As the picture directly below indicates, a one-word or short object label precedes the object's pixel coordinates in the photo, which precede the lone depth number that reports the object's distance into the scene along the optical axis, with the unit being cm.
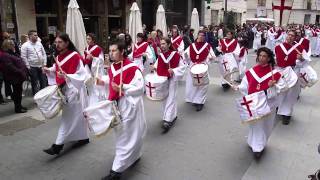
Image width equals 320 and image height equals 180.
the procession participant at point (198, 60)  816
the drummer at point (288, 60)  693
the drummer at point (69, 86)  530
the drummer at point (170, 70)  678
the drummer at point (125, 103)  456
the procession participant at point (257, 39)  2339
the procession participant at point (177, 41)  1206
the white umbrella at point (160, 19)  1541
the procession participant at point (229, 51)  988
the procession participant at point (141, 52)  996
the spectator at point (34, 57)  902
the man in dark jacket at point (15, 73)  778
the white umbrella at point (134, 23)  1352
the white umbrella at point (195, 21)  1845
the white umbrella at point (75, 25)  1098
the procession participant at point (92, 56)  889
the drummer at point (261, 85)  509
